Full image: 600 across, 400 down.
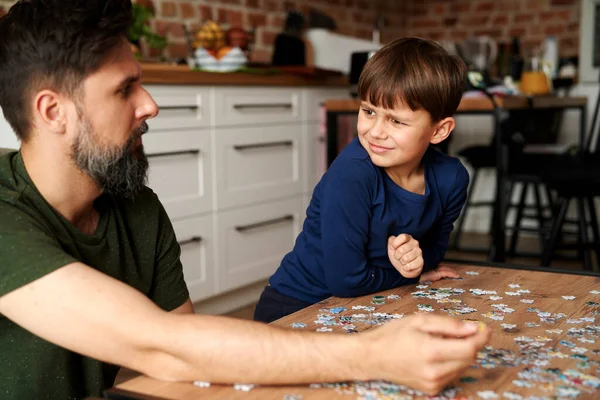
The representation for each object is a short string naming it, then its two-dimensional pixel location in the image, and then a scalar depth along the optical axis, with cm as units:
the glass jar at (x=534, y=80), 456
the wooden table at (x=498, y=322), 84
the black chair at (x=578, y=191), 351
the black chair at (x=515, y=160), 391
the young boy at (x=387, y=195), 145
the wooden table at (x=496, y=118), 360
